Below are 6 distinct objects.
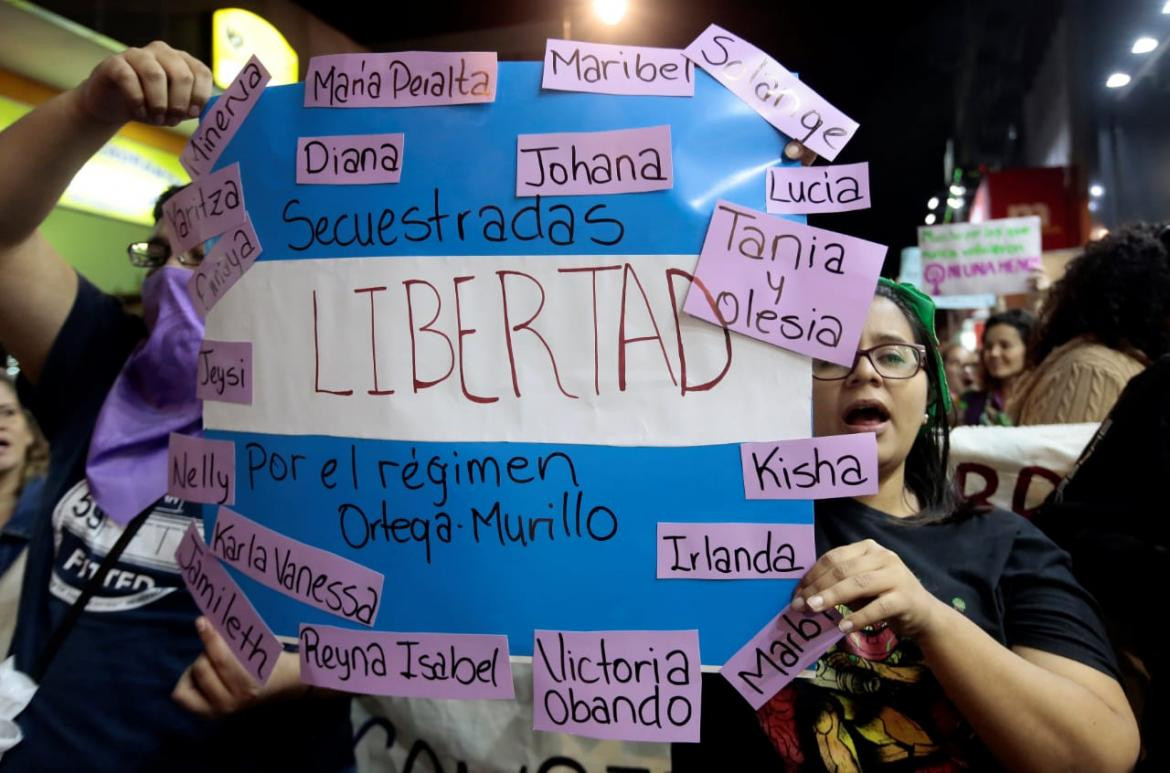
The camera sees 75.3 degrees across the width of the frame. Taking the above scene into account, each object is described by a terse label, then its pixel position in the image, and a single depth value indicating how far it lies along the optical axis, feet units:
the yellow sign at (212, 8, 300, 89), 10.68
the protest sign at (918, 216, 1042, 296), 11.18
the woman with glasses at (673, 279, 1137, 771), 2.86
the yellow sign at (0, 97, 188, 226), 12.03
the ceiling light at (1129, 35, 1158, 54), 18.87
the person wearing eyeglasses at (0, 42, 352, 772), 3.41
